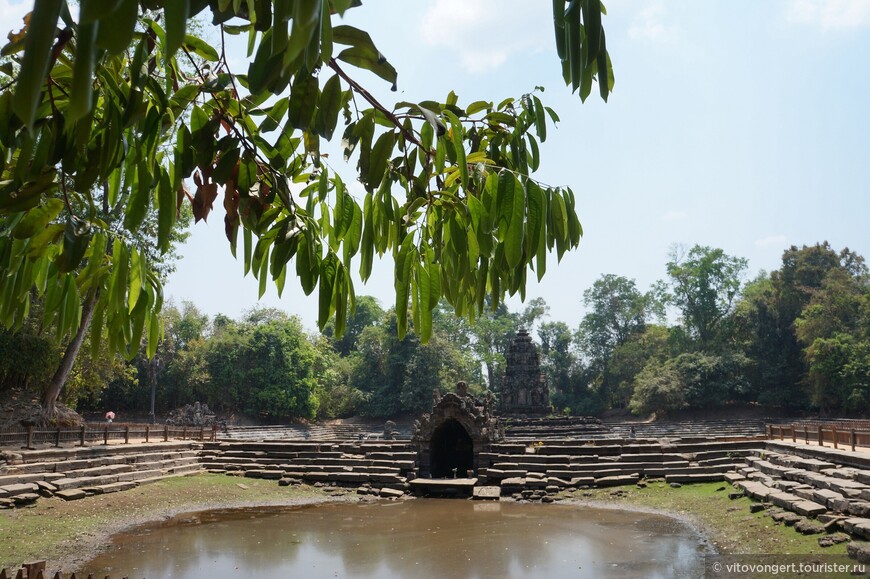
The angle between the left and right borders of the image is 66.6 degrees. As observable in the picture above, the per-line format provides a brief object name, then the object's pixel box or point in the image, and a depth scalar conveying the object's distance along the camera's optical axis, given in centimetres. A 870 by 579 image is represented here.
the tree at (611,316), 6175
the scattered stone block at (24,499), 1344
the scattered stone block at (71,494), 1449
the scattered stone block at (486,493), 1780
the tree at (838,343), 3675
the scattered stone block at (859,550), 823
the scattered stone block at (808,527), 991
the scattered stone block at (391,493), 1839
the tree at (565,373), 5540
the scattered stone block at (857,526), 901
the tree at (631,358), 5316
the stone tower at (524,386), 4309
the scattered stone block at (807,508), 1059
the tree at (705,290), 5378
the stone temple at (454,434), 2100
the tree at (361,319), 6912
